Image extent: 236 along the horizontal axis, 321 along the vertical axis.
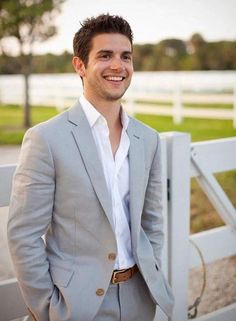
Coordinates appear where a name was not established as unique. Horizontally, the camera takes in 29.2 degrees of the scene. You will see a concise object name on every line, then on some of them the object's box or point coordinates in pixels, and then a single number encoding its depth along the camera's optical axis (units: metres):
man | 1.66
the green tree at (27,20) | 10.38
